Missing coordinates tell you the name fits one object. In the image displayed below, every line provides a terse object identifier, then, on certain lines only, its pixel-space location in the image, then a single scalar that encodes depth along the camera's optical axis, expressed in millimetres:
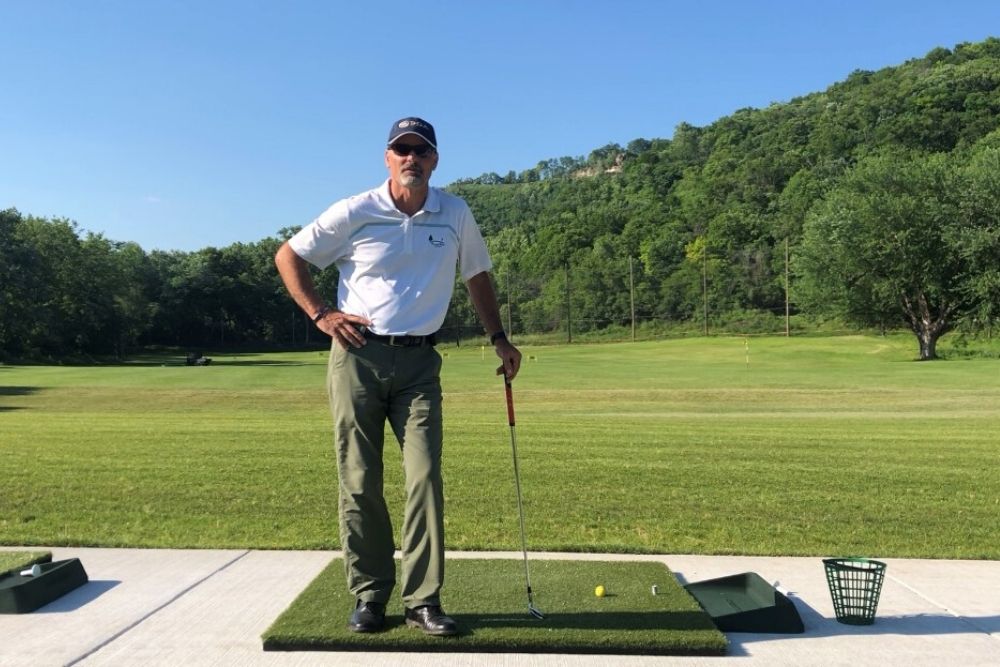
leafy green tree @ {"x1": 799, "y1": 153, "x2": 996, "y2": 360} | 44250
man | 3615
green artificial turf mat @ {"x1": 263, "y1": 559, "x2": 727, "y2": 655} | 3418
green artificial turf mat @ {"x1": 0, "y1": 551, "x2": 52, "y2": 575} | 4320
